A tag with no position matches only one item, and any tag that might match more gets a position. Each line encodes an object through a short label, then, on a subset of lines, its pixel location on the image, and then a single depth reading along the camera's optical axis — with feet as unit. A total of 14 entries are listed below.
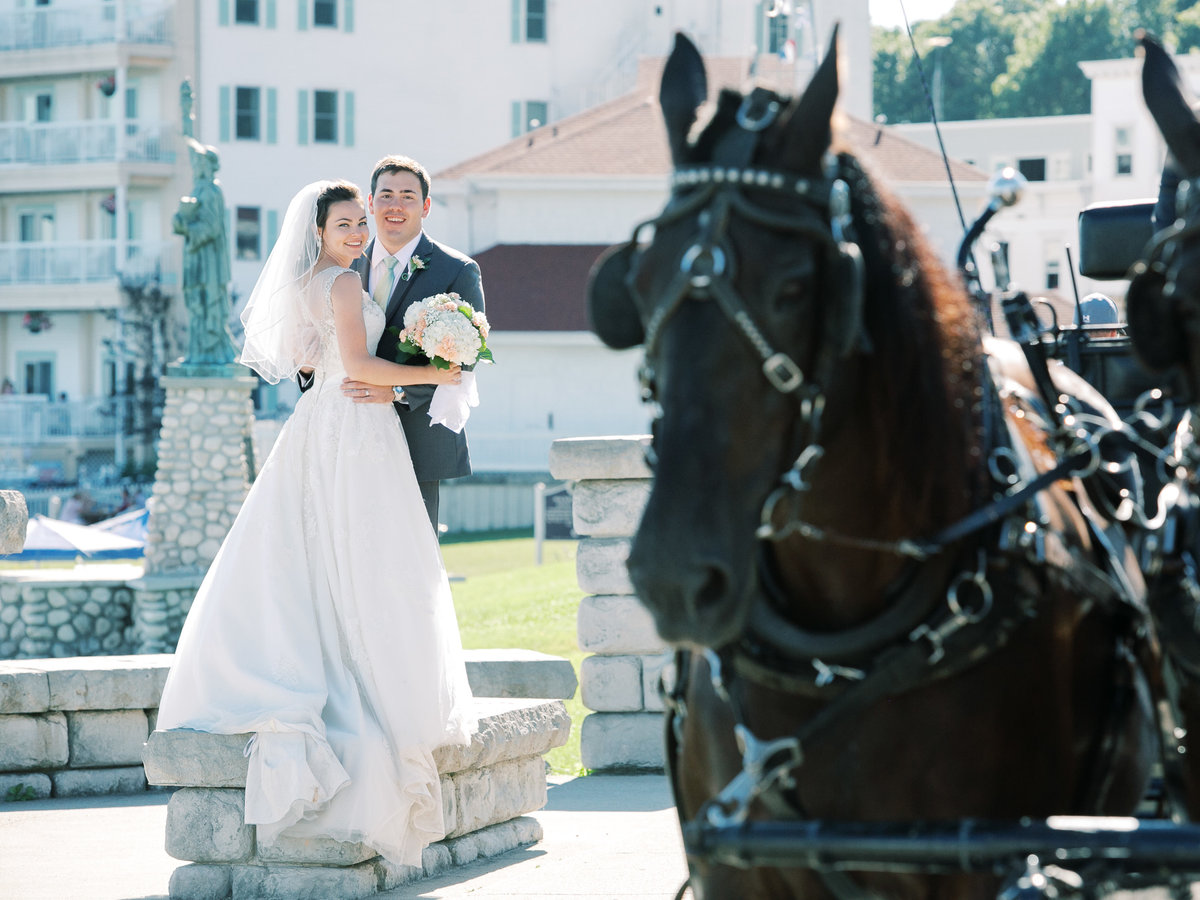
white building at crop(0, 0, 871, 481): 294.46
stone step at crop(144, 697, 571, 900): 39.42
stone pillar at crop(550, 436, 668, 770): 54.65
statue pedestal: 164.14
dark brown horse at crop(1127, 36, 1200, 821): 19.15
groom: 42.47
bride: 39.29
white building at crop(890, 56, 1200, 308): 324.19
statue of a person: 161.27
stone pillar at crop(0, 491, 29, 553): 46.50
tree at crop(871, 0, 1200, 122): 436.76
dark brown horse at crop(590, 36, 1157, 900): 17.70
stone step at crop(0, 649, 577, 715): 52.37
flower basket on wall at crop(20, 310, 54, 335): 305.12
